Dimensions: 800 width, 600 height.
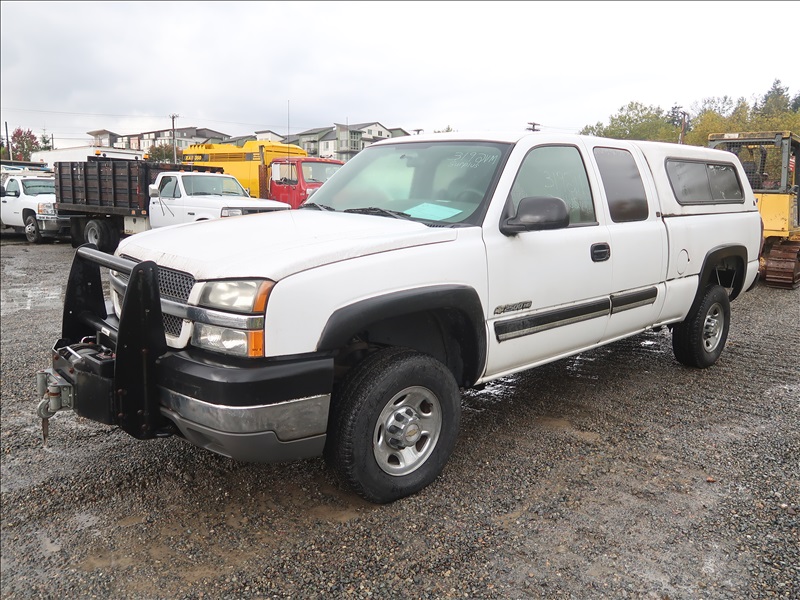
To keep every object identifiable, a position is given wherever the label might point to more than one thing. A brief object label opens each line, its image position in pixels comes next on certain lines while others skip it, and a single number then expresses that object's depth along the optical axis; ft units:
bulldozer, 33.91
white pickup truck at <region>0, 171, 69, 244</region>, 54.85
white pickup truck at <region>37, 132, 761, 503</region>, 8.86
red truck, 52.31
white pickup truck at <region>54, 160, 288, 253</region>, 43.75
